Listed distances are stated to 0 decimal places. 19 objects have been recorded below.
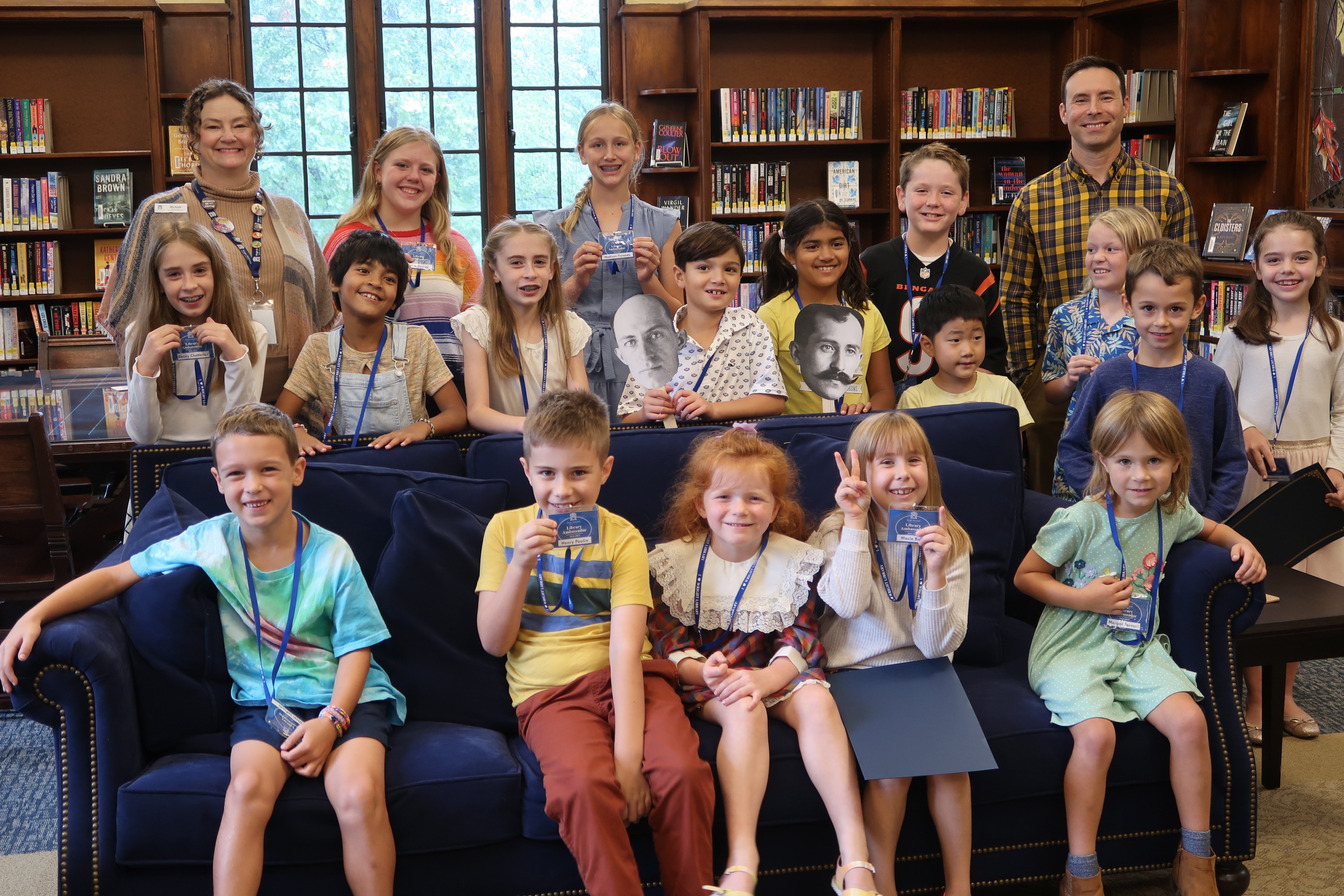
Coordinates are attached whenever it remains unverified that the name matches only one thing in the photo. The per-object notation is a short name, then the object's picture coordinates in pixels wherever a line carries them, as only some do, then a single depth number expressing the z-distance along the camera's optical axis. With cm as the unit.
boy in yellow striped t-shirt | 191
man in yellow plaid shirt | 351
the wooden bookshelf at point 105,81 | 541
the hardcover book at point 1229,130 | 505
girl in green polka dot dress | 212
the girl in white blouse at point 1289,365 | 298
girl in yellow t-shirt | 290
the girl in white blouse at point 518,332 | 279
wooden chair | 311
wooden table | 243
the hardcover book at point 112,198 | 555
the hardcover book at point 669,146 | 572
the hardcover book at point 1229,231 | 493
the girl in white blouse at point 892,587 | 206
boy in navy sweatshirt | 262
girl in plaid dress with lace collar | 204
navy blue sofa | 193
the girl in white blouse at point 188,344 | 258
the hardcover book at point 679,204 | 577
